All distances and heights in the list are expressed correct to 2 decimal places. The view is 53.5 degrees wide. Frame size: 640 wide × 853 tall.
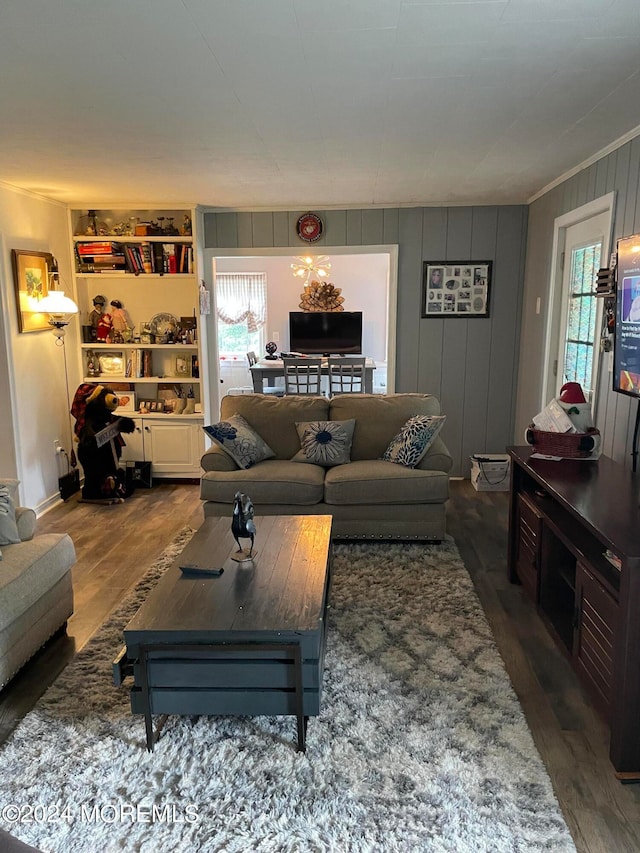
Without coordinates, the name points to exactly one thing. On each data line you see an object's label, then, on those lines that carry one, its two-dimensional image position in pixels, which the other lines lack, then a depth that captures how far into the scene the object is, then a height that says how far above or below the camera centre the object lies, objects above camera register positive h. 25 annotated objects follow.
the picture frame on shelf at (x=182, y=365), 5.80 -0.50
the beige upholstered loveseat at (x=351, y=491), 3.98 -1.12
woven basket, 3.15 -0.65
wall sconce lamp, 4.77 +0.02
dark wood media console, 2.04 -1.02
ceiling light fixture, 8.87 +0.60
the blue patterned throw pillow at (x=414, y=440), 4.12 -0.84
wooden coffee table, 2.15 -1.16
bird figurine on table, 2.71 -0.89
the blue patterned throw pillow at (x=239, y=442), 4.23 -0.88
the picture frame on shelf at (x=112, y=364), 5.80 -0.49
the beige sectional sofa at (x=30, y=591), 2.52 -1.18
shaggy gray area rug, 1.85 -1.49
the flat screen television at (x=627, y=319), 2.80 -0.03
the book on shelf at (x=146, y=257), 5.56 +0.45
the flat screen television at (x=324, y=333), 9.29 -0.33
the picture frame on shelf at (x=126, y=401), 5.79 -0.82
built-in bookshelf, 5.55 -0.10
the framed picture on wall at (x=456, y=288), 5.47 +0.19
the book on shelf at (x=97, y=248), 5.50 +0.52
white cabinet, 5.62 -1.18
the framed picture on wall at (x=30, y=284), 4.61 +0.18
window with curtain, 9.61 -0.03
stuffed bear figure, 5.05 -1.06
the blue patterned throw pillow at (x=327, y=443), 4.32 -0.90
